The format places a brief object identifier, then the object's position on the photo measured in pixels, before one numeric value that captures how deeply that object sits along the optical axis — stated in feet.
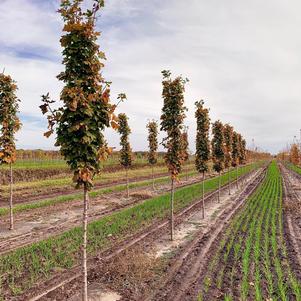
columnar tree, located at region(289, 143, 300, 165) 315.37
